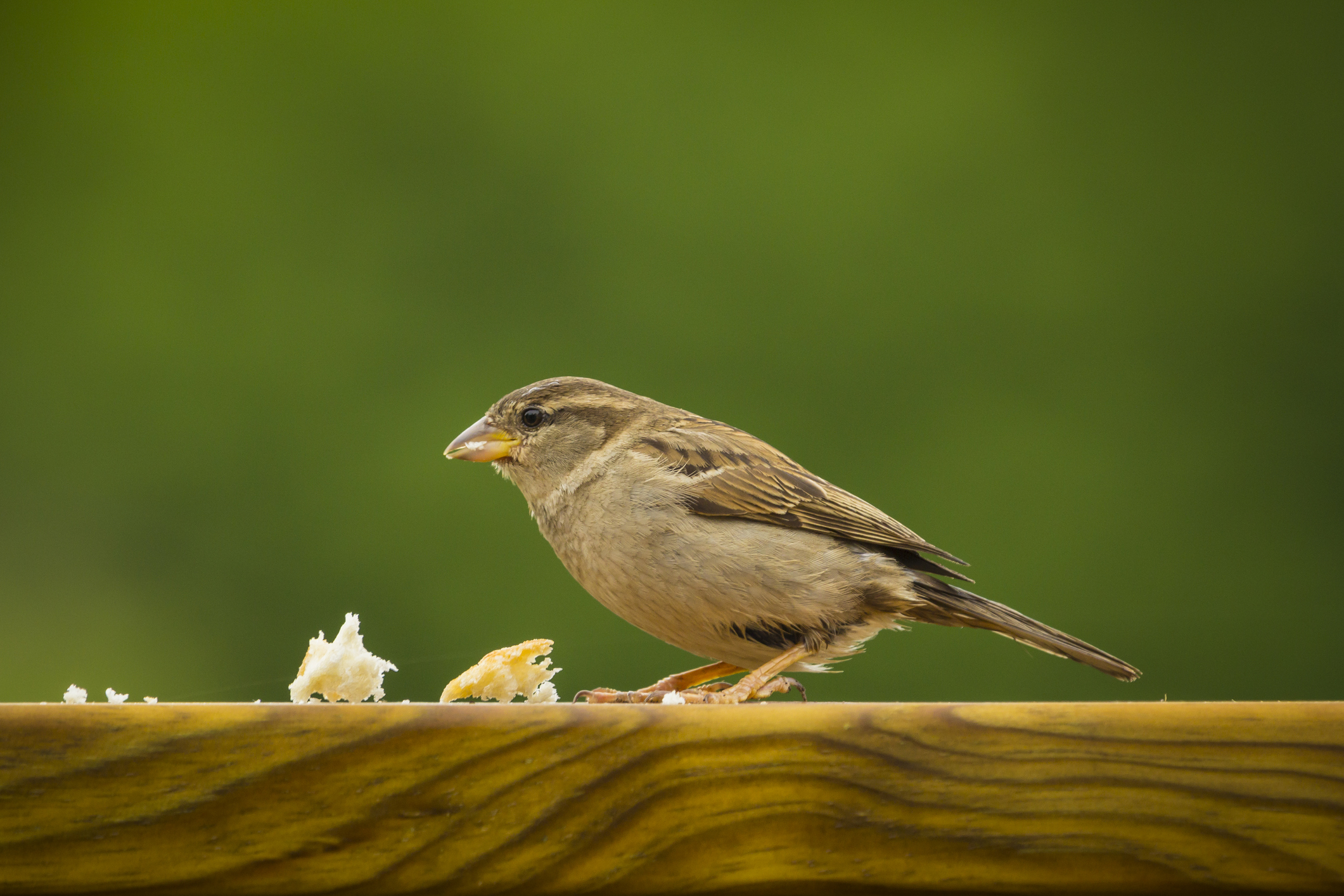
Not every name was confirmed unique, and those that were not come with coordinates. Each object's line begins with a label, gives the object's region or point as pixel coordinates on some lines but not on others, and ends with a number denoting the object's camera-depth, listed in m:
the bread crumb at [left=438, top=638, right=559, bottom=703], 4.67
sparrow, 4.71
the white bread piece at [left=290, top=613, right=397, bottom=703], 4.66
